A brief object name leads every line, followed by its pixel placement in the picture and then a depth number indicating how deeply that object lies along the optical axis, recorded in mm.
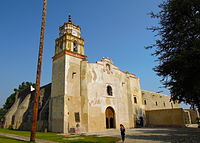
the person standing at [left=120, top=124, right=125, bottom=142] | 11750
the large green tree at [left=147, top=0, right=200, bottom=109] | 9508
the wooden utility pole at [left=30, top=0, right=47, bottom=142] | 11243
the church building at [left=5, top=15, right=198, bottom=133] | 21719
